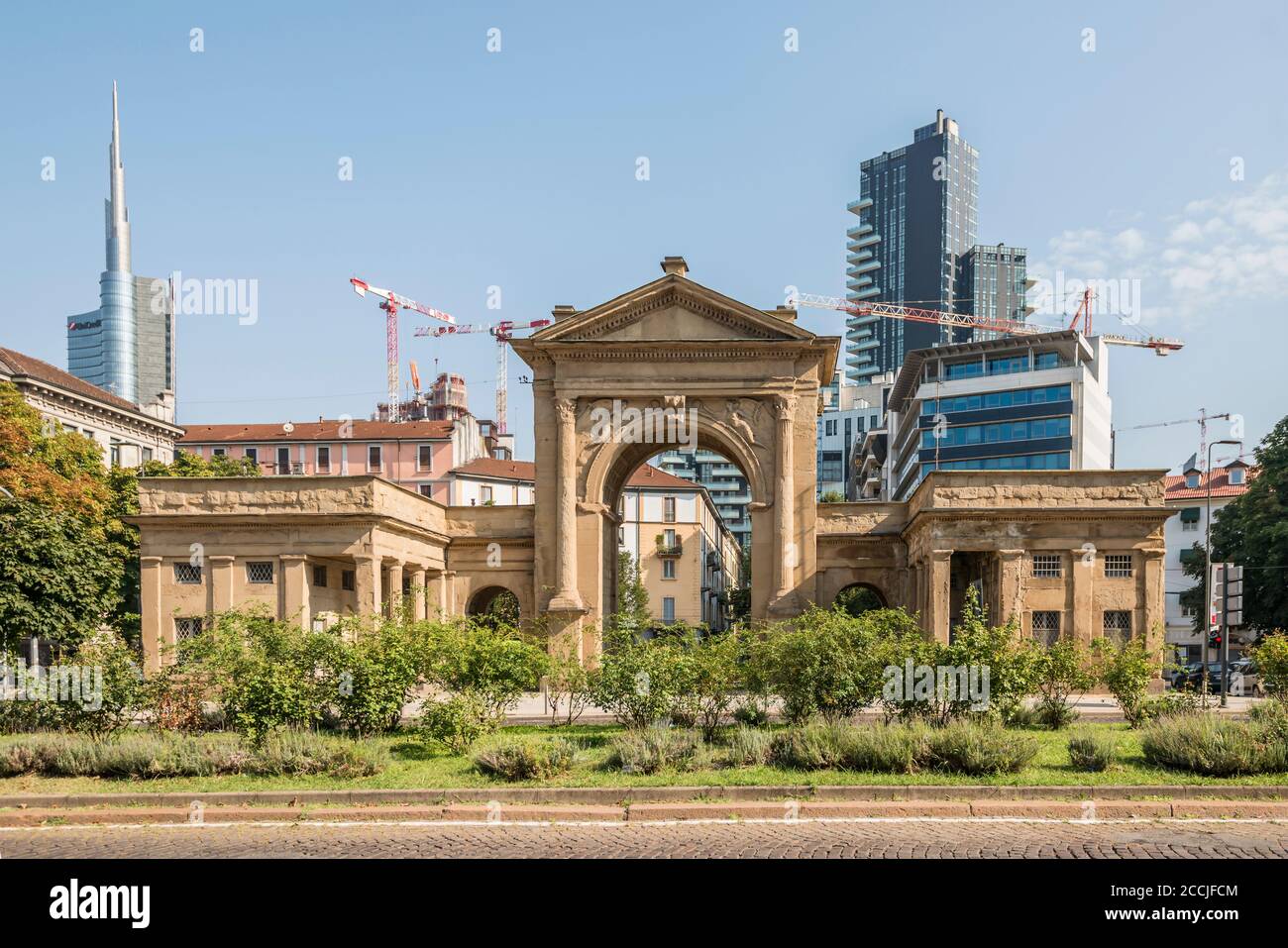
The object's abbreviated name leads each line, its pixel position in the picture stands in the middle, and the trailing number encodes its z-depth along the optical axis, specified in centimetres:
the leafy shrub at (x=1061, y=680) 2245
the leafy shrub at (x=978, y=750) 1688
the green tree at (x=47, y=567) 3206
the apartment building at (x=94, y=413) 5847
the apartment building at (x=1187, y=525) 7644
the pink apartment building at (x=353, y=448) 8500
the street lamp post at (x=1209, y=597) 3225
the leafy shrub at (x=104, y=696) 2031
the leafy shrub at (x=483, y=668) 2200
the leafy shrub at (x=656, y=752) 1762
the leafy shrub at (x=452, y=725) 1986
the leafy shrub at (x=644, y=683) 2088
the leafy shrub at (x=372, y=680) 2073
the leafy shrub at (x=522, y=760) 1738
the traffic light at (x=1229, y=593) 3089
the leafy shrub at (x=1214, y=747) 1673
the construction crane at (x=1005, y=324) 14600
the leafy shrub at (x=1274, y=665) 2314
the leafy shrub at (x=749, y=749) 1814
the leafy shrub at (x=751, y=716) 2173
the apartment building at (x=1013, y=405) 9275
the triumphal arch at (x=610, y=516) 3856
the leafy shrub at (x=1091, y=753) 1752
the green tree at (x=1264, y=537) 4375
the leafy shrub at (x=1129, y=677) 2188
